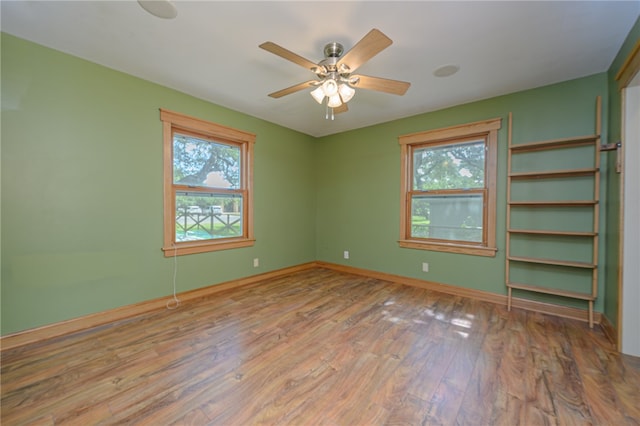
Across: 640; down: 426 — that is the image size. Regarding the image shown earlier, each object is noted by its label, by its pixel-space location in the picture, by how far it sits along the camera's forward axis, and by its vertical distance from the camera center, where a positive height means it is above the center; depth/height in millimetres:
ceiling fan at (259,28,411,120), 1739 +1107
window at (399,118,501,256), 3188 +328
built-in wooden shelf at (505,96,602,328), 2490 +119
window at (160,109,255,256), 3008 +327
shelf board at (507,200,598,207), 2532 +107
